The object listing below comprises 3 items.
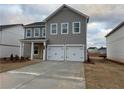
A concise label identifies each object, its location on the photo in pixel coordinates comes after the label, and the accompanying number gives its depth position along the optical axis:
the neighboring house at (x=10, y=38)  14.11
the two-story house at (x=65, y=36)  11.96
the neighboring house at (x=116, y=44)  11.84
